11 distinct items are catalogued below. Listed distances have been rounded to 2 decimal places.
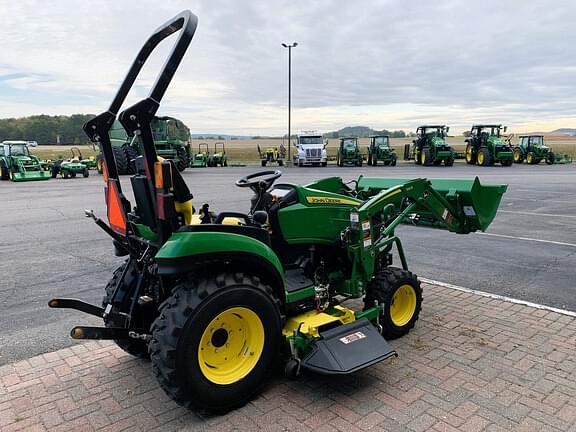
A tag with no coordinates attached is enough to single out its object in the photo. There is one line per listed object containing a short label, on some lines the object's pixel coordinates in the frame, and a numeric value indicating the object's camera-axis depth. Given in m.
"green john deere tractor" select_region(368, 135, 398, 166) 30.56
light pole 34.00
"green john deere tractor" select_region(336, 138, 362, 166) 30.67
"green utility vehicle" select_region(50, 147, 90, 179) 24.69
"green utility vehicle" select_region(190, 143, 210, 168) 32.59
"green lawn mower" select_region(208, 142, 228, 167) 33.97
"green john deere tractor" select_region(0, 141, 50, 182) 23.28
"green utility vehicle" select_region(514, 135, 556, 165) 31.38
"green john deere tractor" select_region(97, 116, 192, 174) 24.59
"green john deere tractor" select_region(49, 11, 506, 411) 2.81
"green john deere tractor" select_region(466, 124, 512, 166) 27.72
